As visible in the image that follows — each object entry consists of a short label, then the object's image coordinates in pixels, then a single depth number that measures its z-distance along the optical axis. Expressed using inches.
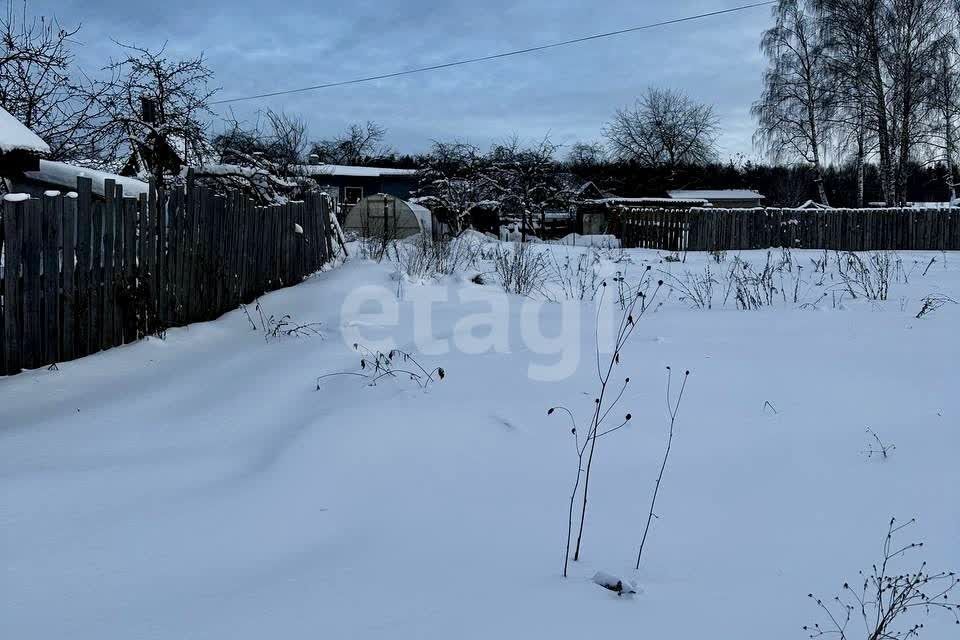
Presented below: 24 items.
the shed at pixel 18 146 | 245.7
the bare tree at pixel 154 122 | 385.7
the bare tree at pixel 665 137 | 1768.0
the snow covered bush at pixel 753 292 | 228.4
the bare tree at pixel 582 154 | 1541.6
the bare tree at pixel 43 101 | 343.9
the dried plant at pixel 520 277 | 275.9
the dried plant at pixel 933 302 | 198.4
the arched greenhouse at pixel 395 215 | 868.0
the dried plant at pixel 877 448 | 114.7
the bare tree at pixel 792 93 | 974.4
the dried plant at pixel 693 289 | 238.3
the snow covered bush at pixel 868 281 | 237.2
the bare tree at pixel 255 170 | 380.5
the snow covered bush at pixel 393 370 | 151.9
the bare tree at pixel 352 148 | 1628.0
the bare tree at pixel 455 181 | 930.7
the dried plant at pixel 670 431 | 90.5
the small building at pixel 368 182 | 1401.3
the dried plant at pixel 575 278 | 267.1
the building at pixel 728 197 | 1496.1
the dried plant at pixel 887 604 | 72.8
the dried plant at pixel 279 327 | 202.2
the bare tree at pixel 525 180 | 932.6
